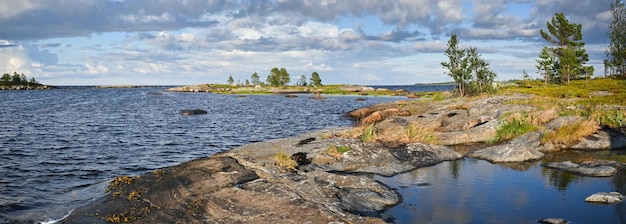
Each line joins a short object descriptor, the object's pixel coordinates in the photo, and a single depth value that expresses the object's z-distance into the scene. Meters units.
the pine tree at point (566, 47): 104.62
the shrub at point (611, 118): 29.38
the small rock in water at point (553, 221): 13.64
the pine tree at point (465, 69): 71.31
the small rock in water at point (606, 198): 15.84
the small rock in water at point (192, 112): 69.32
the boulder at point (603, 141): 27.00
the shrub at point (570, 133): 27.31
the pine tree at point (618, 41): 106.93
